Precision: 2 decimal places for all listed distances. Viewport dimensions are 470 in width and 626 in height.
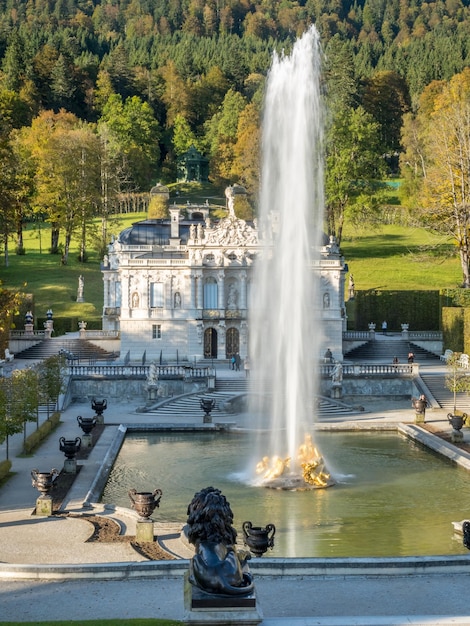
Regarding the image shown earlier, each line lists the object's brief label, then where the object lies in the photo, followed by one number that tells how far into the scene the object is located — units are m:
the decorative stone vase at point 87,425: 40.53
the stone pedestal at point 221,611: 15.17
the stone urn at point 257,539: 22.81
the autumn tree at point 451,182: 73.44
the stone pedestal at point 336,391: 57.19
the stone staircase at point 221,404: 52.59
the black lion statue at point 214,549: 15.32
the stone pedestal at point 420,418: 47.94
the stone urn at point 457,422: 41.50
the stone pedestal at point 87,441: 40.47
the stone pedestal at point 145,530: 24.86
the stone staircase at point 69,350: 66.69
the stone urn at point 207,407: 49.38
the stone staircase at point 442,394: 53.03
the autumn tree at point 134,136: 124.62
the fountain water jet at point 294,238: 38.47
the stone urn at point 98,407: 48.09
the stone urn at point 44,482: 28.02
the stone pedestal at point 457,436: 41.44
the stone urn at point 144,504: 24.95
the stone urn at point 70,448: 33.81
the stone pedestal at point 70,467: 34.19
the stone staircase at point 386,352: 67.88
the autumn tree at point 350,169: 93.88
